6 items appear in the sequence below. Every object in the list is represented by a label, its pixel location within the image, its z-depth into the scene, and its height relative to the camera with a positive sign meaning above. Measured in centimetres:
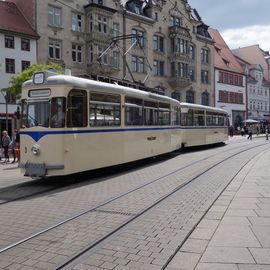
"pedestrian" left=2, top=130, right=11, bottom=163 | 2061 -85
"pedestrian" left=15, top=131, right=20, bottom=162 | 2089 -87
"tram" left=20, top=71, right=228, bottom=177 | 1091 +7
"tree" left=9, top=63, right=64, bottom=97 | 2567 +325
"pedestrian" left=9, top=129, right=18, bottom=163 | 2069 -100
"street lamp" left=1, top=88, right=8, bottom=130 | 3046 +289
